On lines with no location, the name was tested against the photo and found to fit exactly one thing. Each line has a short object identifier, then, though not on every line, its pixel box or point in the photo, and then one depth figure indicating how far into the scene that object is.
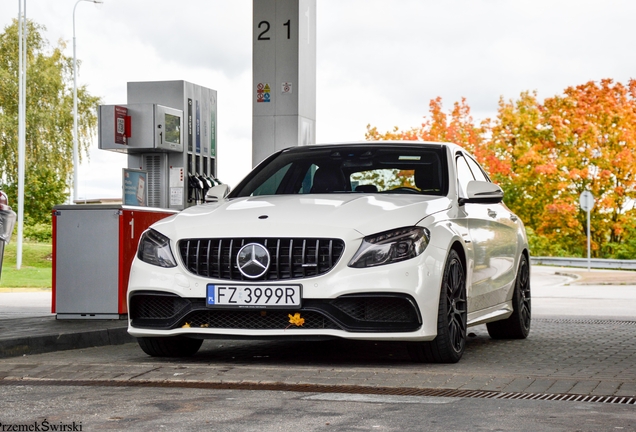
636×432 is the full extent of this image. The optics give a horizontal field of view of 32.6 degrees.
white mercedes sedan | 6.62
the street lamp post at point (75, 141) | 43.88
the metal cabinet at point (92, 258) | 9.82
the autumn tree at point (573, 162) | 39.61
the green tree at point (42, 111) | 48.31
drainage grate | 5.57
